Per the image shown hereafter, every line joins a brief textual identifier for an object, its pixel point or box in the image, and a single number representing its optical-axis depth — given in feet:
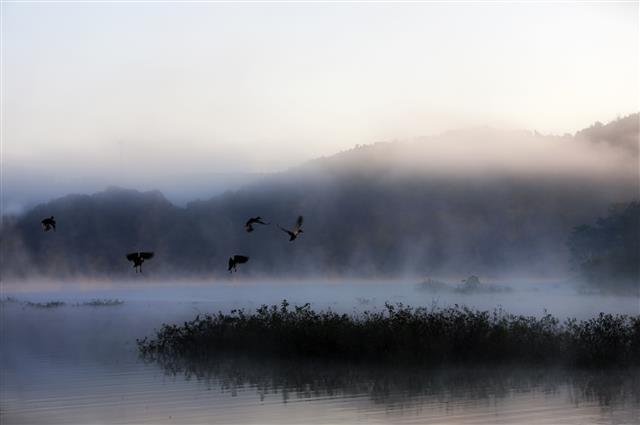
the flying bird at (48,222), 109.67
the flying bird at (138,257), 106.22
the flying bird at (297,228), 100.55
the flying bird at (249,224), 101.71
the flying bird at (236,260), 107.96
